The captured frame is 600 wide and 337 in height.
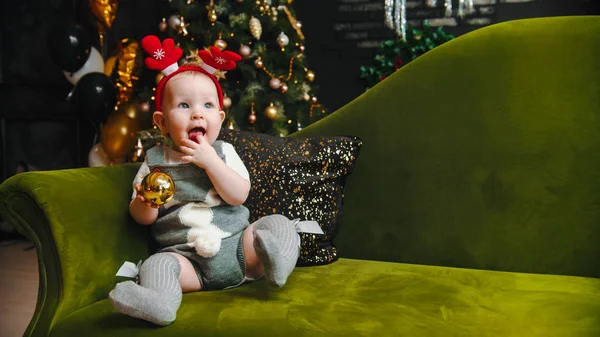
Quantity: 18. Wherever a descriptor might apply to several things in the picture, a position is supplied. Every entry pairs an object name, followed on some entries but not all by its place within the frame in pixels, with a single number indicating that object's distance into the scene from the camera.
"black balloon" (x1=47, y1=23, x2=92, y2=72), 3.32
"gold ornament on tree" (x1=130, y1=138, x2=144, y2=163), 3.20
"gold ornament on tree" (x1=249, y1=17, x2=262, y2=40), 3.10
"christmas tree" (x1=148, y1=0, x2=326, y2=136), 3.12
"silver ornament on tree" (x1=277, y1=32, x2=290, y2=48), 3.18
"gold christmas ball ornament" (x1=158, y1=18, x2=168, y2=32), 3.28
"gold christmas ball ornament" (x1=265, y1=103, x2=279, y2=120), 3.12
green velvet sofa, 1.08
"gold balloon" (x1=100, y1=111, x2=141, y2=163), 3.41
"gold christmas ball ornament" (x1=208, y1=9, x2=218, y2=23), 3.09
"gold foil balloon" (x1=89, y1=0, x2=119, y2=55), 3.59
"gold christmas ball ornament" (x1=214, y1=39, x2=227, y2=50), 2.98
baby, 1.25
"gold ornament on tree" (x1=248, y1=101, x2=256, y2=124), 3.11
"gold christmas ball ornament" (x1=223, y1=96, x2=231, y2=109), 3.03
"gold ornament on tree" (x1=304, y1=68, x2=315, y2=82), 3.40
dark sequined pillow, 1.47
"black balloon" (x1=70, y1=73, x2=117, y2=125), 3.27
